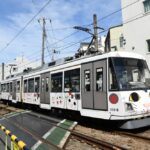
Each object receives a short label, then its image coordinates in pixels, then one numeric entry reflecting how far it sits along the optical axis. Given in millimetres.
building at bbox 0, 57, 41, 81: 80438
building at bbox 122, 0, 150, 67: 23172
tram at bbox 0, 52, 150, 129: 10617
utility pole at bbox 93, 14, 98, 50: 20384
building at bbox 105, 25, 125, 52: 32000
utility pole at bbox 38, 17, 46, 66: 29488
